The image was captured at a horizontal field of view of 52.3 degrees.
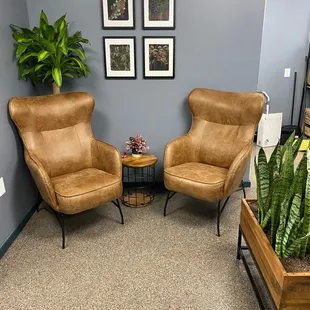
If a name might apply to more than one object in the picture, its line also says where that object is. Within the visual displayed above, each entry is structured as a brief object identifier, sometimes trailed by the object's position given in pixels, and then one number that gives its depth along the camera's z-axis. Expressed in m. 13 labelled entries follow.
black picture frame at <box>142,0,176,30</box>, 2.82
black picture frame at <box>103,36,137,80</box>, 2.89
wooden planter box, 1.34
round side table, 3.03
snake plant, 1.47
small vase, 2.89
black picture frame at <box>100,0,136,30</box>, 2.80
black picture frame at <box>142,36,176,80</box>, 2.90
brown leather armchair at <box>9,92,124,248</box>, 2.29
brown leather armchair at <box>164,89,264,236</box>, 2.42
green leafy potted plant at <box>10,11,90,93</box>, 2.46
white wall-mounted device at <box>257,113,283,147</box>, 4.38
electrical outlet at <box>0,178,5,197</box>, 2.29
